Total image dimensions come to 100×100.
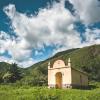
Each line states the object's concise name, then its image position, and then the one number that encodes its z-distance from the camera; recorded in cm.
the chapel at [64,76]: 1892
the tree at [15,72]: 2832
